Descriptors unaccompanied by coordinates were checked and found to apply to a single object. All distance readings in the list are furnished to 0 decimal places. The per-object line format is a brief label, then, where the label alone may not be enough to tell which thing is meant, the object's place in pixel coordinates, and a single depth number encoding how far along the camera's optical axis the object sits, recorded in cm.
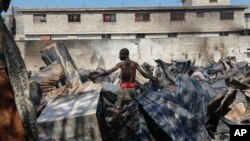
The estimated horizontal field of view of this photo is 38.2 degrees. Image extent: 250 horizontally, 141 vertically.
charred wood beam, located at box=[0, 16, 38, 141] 202
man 465
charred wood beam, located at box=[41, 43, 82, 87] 739
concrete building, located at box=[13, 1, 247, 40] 2283
